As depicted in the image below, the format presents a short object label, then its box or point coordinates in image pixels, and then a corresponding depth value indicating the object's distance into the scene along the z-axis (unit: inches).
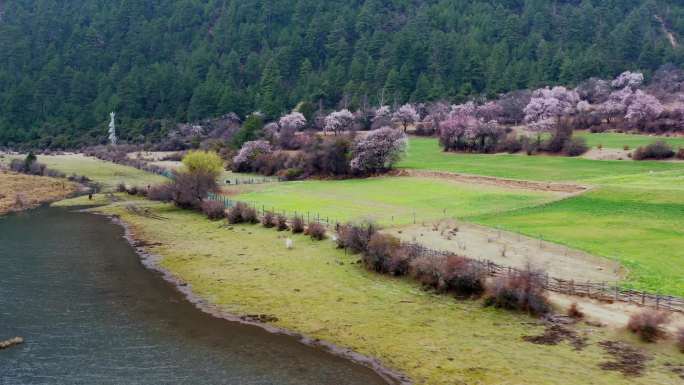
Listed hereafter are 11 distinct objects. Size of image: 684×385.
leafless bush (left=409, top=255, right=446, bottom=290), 1556.3
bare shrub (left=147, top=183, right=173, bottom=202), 3073.3
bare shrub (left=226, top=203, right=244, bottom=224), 2492.6
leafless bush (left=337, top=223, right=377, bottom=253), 1884.8
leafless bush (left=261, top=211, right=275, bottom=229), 2375.7
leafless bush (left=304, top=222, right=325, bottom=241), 2122.3
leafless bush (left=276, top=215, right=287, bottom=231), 2320.4
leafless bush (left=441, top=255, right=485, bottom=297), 1485.0
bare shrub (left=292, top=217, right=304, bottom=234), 2246.6
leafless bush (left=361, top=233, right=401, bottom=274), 1717.5
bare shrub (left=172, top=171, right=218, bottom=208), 2928.2
